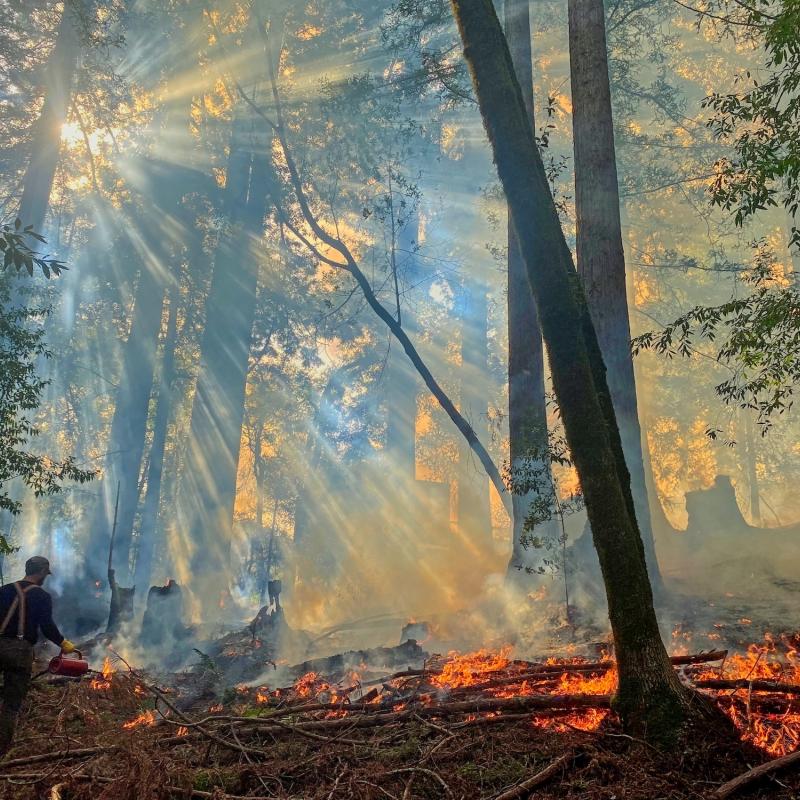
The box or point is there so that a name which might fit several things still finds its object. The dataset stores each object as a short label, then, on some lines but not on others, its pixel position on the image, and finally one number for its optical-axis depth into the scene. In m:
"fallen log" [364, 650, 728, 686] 5.01
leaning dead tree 14.34
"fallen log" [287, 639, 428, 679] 10.62
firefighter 6.30
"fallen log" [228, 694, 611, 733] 4.71
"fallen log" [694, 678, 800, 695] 4.59
